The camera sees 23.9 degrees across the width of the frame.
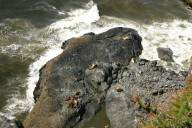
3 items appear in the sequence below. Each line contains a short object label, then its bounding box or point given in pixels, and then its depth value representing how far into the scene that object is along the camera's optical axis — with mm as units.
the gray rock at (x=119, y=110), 14711
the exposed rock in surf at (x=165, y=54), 19594
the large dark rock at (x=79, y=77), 15188
